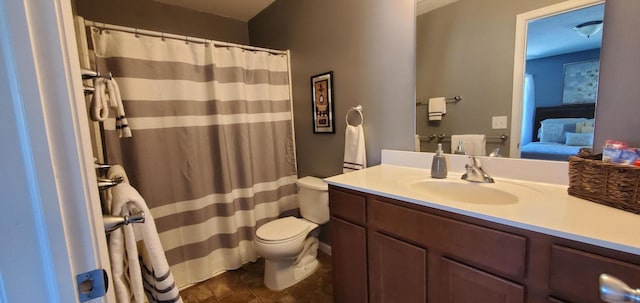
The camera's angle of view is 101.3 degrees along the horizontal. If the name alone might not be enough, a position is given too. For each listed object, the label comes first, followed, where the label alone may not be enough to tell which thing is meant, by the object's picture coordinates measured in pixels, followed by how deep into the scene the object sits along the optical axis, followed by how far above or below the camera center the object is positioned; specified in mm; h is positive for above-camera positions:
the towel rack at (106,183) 803 -153
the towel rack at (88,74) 804 +189
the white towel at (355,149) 1831 -175
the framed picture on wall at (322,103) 2068 +180
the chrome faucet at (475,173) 1276 -269
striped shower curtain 1724 -75
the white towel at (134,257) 753 -379
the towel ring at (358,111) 1860 +91
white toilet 1773 -776
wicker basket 812 -232
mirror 1231 +278
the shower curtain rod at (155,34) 1583 +653
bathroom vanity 727 -433
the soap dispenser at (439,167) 1397 -247
